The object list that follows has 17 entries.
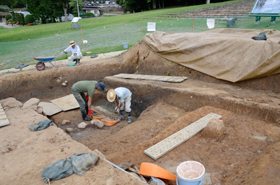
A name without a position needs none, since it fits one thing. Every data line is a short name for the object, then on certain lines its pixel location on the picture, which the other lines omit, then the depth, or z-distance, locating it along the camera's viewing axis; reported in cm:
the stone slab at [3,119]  492
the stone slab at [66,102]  731
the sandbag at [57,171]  282
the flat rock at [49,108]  692
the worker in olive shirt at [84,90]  573
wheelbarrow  827
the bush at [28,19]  3519
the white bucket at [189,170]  261
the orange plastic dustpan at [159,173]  287
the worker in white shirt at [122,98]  569
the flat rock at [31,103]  689
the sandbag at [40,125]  459
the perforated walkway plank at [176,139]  364
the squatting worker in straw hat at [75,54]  877
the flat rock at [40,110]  671
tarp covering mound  515
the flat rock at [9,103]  643
